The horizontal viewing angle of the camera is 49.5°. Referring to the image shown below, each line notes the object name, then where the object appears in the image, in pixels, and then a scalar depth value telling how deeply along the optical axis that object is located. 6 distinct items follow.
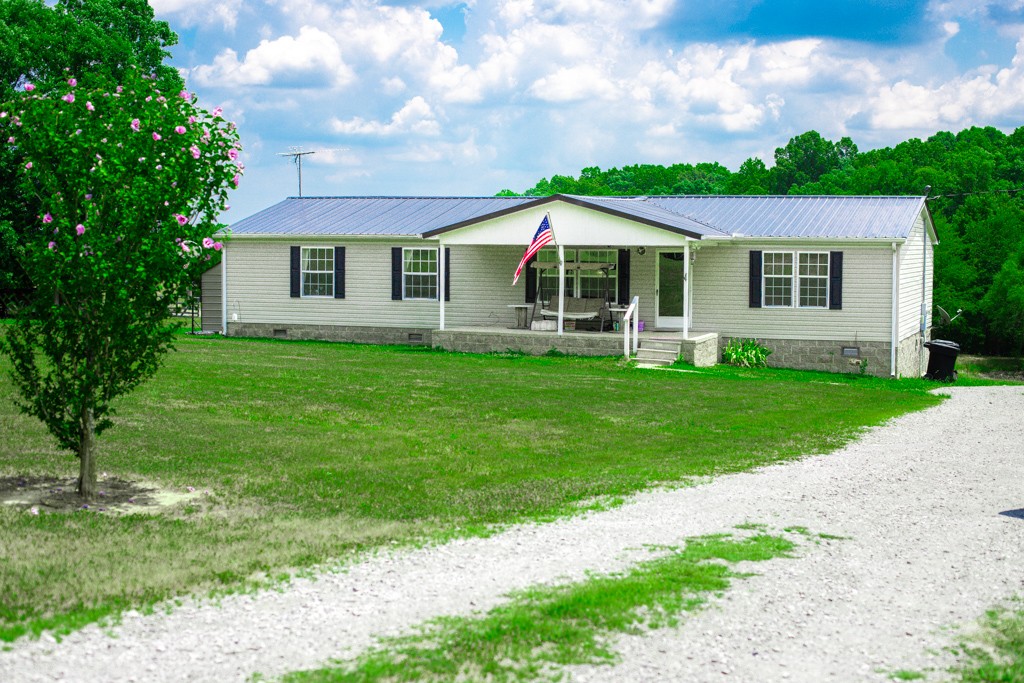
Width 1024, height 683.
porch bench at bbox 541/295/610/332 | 24.83
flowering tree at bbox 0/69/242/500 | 9.35
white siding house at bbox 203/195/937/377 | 23.59
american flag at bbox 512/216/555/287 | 23.64
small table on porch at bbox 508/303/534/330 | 25.97
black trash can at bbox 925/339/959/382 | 25.48
